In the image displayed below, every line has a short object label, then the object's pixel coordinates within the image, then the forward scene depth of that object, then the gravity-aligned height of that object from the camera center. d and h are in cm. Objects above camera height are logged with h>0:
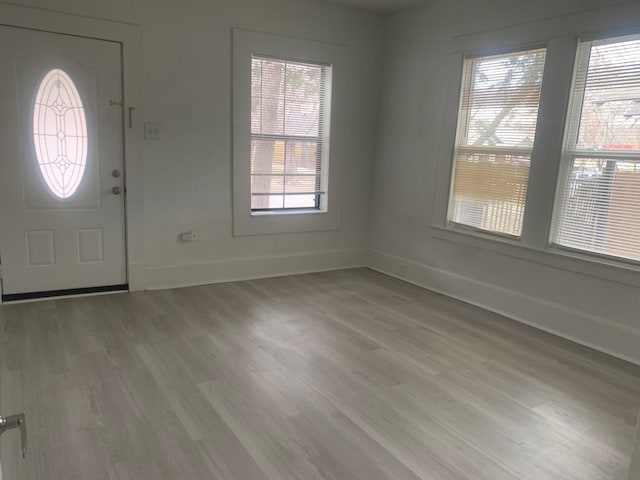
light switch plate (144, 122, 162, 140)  404 +14
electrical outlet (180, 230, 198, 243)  436 -79
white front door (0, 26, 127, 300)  358 -16
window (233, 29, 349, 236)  443 +21
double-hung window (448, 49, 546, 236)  372 +21
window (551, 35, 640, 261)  311 +12
